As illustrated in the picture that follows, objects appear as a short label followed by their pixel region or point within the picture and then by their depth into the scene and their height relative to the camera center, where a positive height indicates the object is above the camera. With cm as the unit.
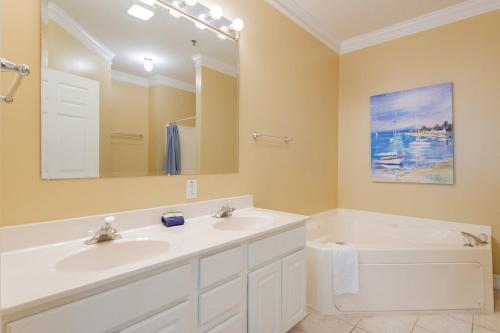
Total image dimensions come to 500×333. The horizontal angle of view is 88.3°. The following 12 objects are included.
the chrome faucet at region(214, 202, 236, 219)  175 -31
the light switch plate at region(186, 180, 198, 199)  171 -15
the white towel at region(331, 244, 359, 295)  203 -83
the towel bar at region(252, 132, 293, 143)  217 +28
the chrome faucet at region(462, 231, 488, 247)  216 -62
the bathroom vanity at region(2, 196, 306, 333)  77 -42
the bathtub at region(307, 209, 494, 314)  205 -90
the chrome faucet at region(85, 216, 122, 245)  119 -32
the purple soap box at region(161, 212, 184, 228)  147 -30
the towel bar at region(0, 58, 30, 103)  80 +31
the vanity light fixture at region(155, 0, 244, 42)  164 +104
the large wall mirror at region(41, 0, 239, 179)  120 +43
